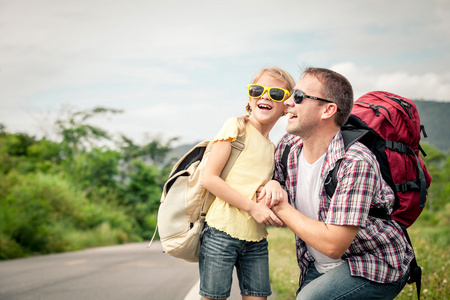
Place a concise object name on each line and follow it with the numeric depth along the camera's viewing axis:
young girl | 3.00
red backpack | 2.70
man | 2.52
